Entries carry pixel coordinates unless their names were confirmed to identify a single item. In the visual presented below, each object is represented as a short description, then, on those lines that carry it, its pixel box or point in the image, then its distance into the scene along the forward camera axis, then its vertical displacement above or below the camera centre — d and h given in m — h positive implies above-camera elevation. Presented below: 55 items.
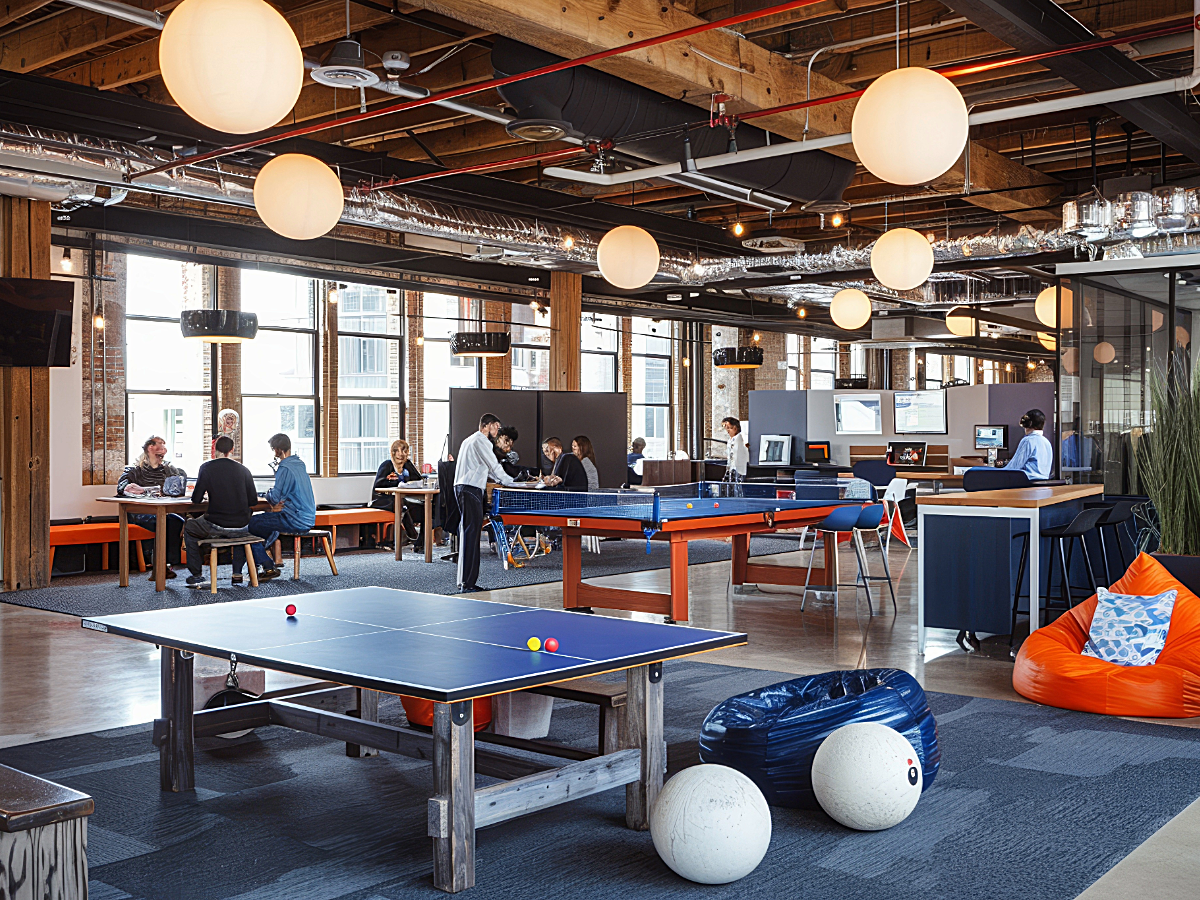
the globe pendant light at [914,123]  4.59 +1.26
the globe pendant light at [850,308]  11.18 +1.25
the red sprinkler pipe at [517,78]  5.38 +1.97
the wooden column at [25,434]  10.30 +0.05
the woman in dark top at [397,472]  14.05 -0.42
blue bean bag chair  4.29 -1.13
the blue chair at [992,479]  9.41 -0.38
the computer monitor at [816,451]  17.97 -0.24
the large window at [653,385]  21.09 +0.96
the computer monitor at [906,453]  17.23 -0.27
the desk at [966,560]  7.19 -0.79
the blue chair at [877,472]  15.24 -0.49
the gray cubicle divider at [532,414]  14.38 +0.30
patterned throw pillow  5.86 -1.00
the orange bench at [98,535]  11.48 -0.98
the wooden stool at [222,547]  10.21 -1.00
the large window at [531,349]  18.34 +1.44
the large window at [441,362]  17.17 +1.15
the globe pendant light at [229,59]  3.58 +1.20
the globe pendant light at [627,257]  7.58 +1.20
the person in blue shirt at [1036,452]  10.05 -0.15
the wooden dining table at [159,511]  10.48 -0.67
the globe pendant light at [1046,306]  11.84 +1.36
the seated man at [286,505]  10.96 -0.65
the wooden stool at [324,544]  11.21 -1.09
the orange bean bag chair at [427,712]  4.84 -1.17
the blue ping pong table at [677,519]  8.04 -0.60
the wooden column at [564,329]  14.12 +1.34
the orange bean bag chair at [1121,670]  5.66 -1.20
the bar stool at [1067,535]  7.01 -0.61
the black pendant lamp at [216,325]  10.95 +1.10
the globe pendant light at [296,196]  5.53 +1.18
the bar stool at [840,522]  9.00 -0.68
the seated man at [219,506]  10.45 -0.62
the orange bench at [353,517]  13.37 -0.95
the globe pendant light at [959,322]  17.38 +1.72
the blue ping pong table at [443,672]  3.41 -0.72
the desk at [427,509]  12.72 -0.80
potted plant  6.50 -0.21
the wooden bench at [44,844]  2.23 -0.80
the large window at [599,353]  19.91 +1.49
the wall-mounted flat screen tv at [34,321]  10.02 +1.05
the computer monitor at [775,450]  17.98 -0.22
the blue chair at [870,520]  9.16 -0.68
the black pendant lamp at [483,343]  14.85 +1.23
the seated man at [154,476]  12.04 -0.39
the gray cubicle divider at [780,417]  18.09 +0.30
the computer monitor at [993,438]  16.95 -0.04
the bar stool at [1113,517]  7.64 -0.56
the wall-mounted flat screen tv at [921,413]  17.81 +0.35
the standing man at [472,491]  10.02 -0.47
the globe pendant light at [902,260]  8.00 +1.23
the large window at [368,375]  16.17 +0.91
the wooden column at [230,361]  14.29 +1.00
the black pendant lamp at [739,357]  17.73 +1.23
